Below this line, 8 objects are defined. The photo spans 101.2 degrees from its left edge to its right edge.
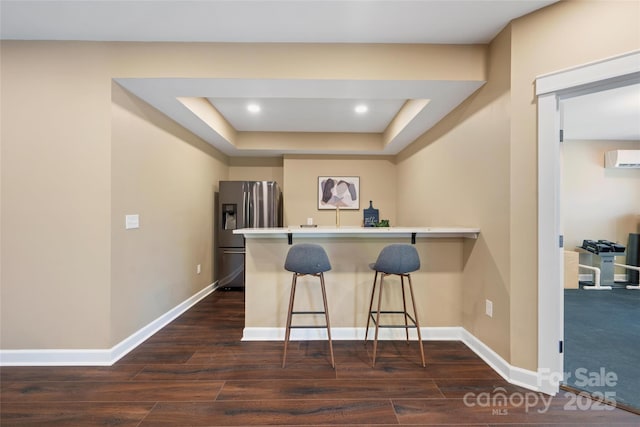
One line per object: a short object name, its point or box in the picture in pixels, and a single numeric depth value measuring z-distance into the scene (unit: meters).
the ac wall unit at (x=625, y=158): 4.30
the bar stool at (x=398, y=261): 2.08
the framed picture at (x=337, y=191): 4.85
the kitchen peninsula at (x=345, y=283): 2.50
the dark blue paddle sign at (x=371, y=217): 3.26
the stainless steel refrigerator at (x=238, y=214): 4.11
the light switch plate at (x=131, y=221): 2.27
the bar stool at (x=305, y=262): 2.11
